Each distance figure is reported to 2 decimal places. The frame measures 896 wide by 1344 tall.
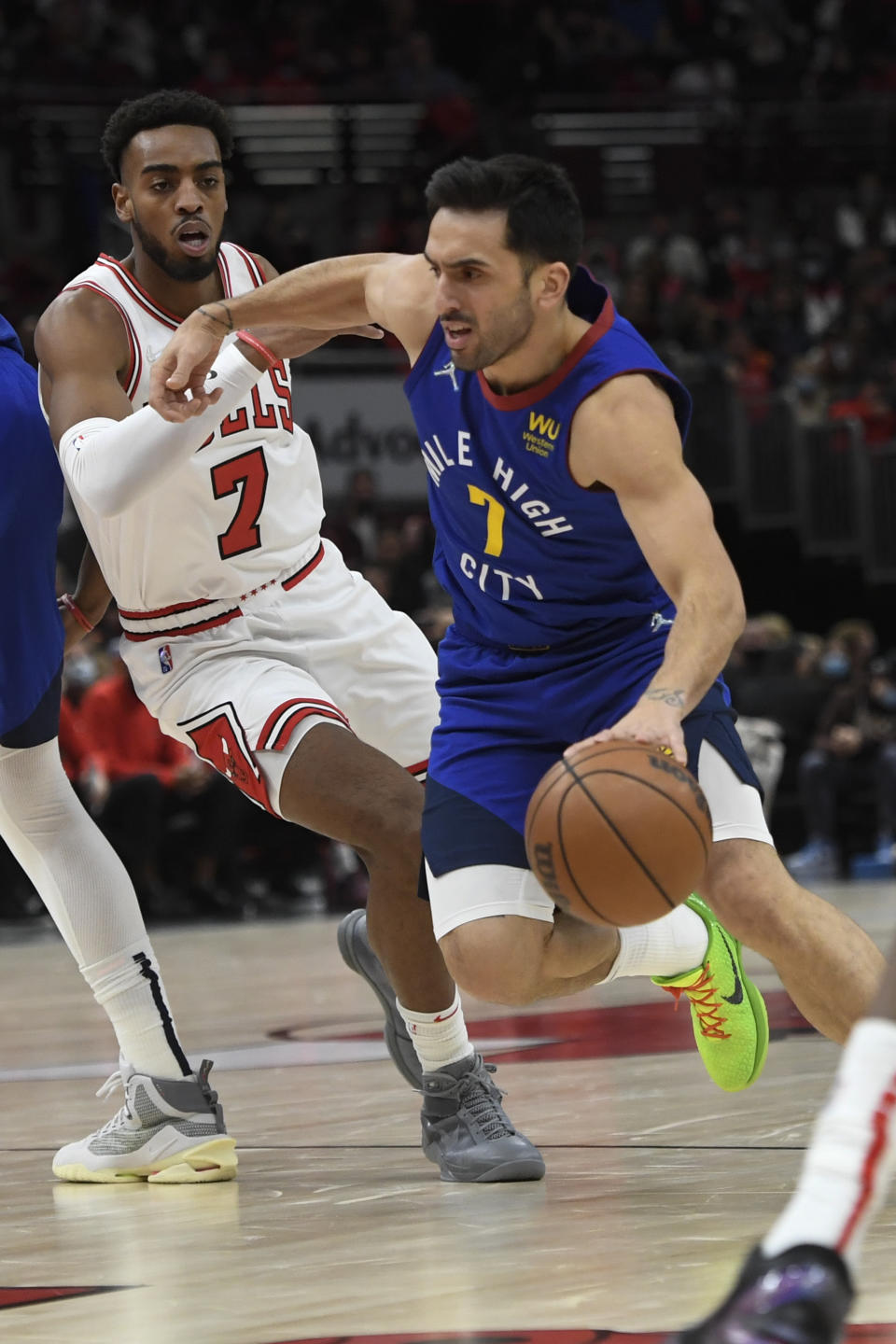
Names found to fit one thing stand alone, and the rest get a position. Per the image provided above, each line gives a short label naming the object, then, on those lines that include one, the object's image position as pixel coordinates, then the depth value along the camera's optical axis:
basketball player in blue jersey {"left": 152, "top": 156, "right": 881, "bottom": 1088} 6.79
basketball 6.28
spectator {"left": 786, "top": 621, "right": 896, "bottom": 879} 27.45
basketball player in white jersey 8.29
